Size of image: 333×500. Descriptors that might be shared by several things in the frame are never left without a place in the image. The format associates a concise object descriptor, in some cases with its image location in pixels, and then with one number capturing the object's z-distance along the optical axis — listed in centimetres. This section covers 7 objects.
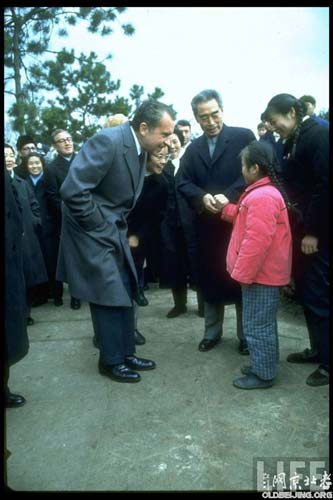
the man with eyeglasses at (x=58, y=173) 490
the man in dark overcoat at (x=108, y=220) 277
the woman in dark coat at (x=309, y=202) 272
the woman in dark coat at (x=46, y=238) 504
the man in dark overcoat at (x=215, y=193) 330
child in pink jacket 261
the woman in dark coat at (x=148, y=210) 343
